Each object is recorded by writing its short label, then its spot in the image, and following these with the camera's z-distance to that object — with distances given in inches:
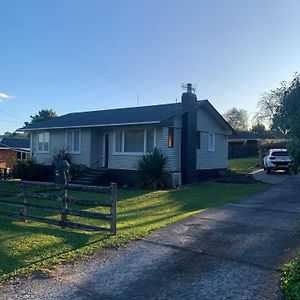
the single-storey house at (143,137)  784.9
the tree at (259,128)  2578.7
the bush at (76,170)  820.2
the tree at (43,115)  2425.4
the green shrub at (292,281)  174.7
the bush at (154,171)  714.8
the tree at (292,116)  217.8
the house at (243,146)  1839.3
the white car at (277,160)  959.0
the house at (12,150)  1634.7
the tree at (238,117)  3090.6
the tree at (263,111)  2368.2
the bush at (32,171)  874.4
